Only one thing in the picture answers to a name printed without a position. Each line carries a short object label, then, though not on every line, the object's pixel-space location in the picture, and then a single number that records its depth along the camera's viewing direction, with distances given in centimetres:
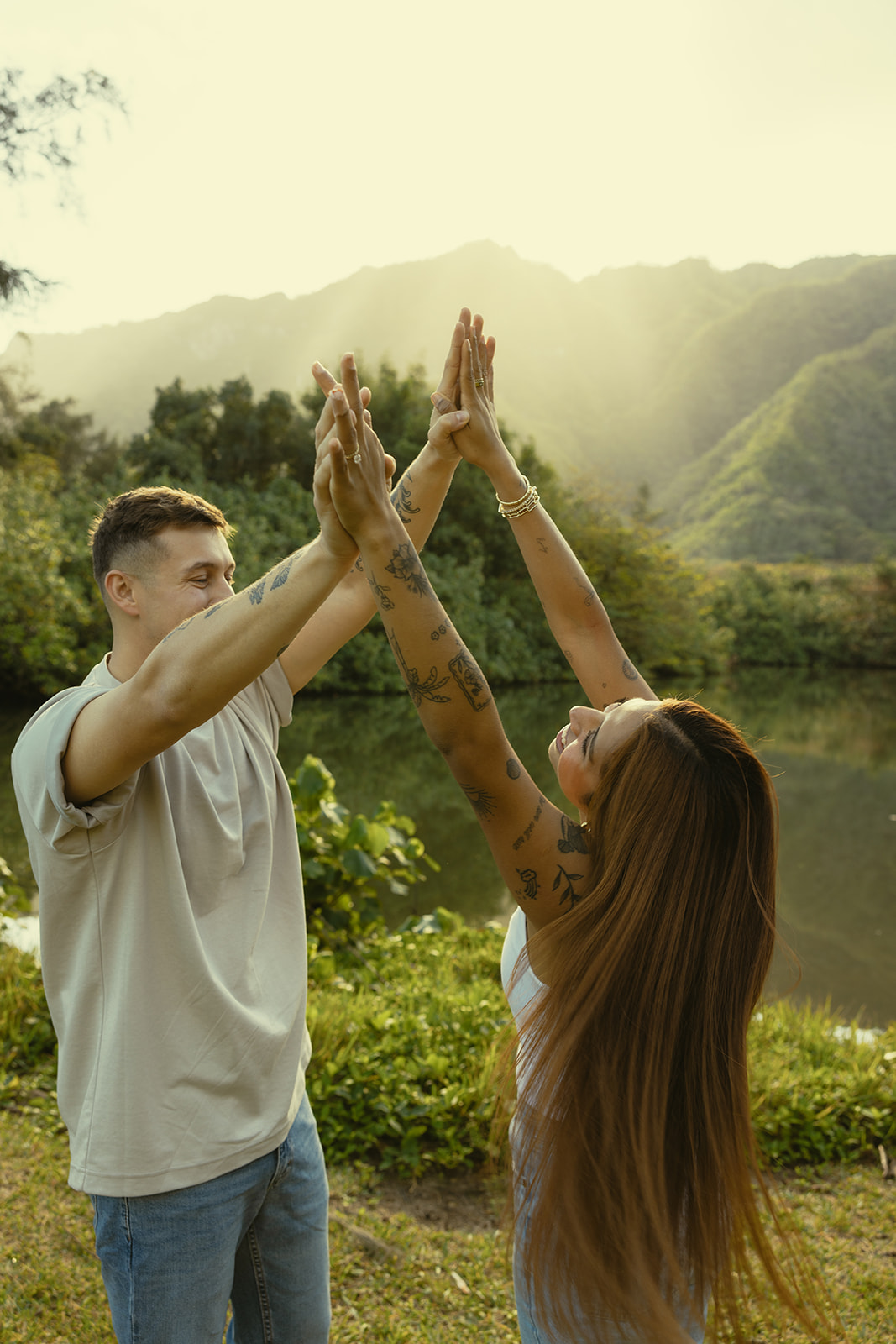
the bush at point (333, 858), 480
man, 116
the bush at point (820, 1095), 335
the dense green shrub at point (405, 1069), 321
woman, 119
